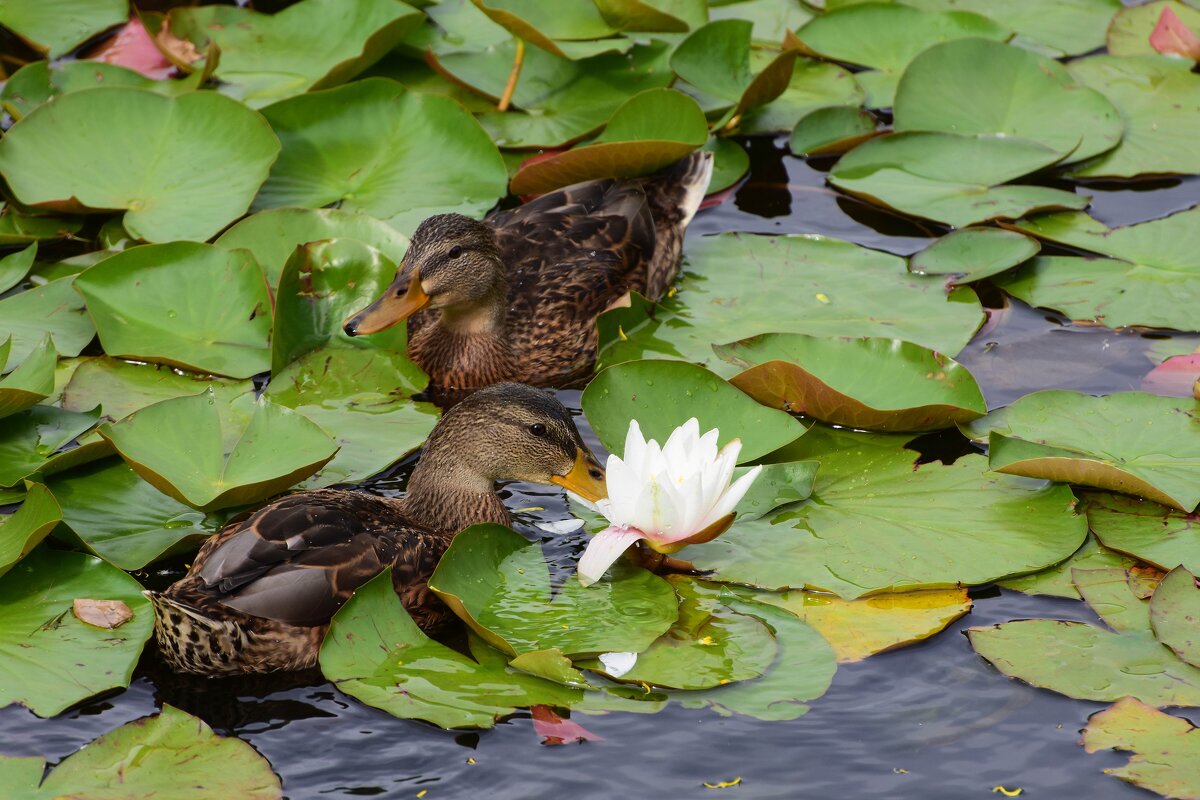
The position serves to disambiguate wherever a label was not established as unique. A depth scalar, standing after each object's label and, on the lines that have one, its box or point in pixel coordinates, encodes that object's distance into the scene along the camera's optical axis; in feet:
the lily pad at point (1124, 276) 49.26
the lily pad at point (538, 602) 35.35
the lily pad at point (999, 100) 57.72
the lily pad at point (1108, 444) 39.34
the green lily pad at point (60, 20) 60.70
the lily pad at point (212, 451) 37.73
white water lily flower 35.76
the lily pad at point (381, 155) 53.36
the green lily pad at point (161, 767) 30.71
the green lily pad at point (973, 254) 50.93
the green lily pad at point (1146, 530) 38.19
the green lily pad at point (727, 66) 58.39
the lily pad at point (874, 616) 36.11
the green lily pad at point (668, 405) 42.24
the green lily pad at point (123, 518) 37.83
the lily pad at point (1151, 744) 32.07
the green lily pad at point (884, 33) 63.67
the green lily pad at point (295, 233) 49.01
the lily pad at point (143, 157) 50.31
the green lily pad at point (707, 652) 34.65
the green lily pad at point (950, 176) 54.34
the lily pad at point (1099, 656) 34.60
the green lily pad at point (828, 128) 59.62
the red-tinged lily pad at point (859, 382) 42.29
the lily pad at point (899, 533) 37.81
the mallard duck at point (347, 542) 34.42
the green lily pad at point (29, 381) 40.04
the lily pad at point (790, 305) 48.55
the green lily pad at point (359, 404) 42.11
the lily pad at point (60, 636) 33.42
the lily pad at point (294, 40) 57.26
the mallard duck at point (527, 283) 47.52
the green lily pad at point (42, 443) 39.63
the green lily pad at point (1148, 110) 57.57
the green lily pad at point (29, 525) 35.19
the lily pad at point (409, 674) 33.42
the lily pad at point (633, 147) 53.06
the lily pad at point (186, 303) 45.73
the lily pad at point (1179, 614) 35.35
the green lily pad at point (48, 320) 45.98
